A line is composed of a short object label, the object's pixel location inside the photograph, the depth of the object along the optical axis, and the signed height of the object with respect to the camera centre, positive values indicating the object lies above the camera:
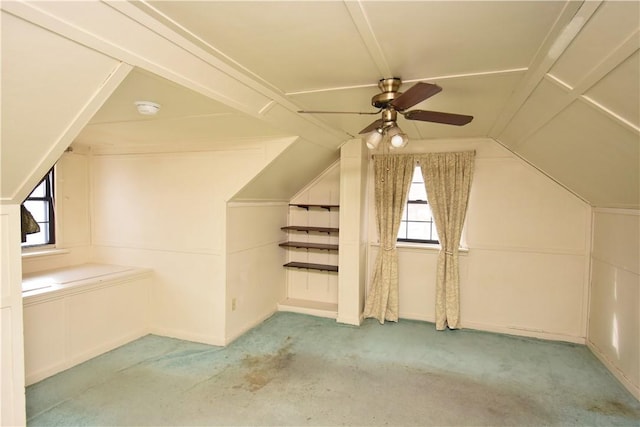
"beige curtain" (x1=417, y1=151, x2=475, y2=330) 3.95 -0.08
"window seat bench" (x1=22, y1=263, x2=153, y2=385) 2.79 -1.03
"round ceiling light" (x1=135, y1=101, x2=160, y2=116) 2.26 +0.64
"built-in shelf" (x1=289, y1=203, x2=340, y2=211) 4.54 -0.05
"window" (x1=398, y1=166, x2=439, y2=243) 4.34 -0.20
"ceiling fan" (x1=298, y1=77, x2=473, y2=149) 2.03 +0.55
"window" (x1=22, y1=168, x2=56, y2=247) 3.58 -0.11
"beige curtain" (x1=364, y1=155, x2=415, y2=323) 4.17 -0.25
